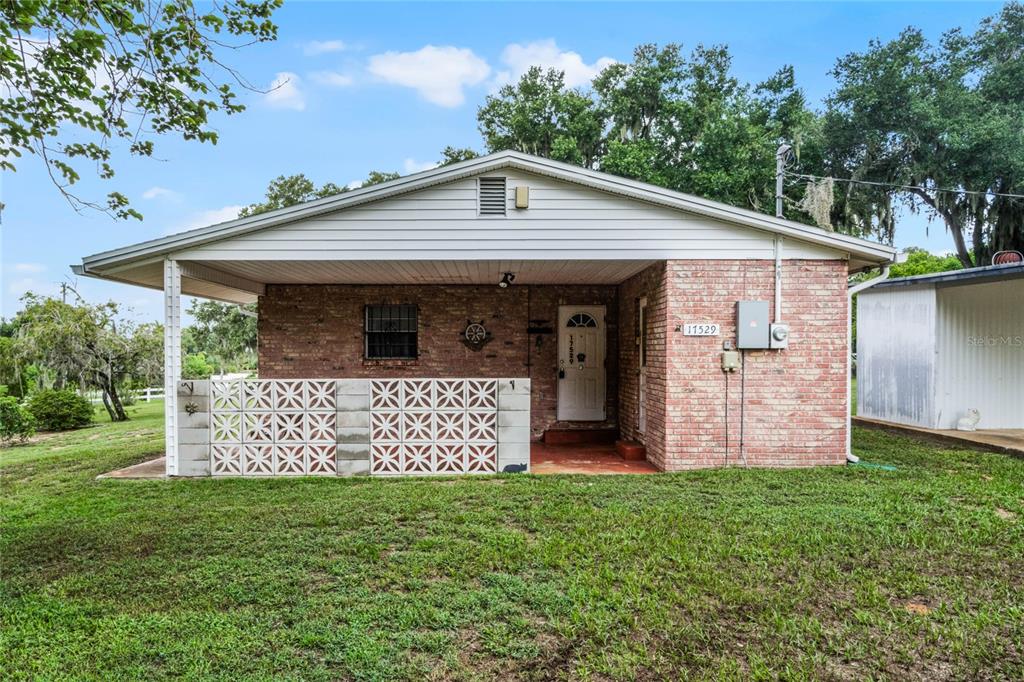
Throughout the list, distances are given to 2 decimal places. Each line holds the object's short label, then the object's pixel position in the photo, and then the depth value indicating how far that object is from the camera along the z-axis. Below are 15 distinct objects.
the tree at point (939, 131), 17.28
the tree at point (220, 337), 24.44
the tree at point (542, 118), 23.02
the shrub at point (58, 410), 12.55
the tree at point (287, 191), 23.08
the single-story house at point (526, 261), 6.46
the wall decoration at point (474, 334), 9.11
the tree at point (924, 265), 26.00
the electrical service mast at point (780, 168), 8.90
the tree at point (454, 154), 23.94
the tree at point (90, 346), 13.64
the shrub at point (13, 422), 10.62
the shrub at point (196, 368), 18.43
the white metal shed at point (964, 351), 9.17
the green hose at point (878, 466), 6.46
